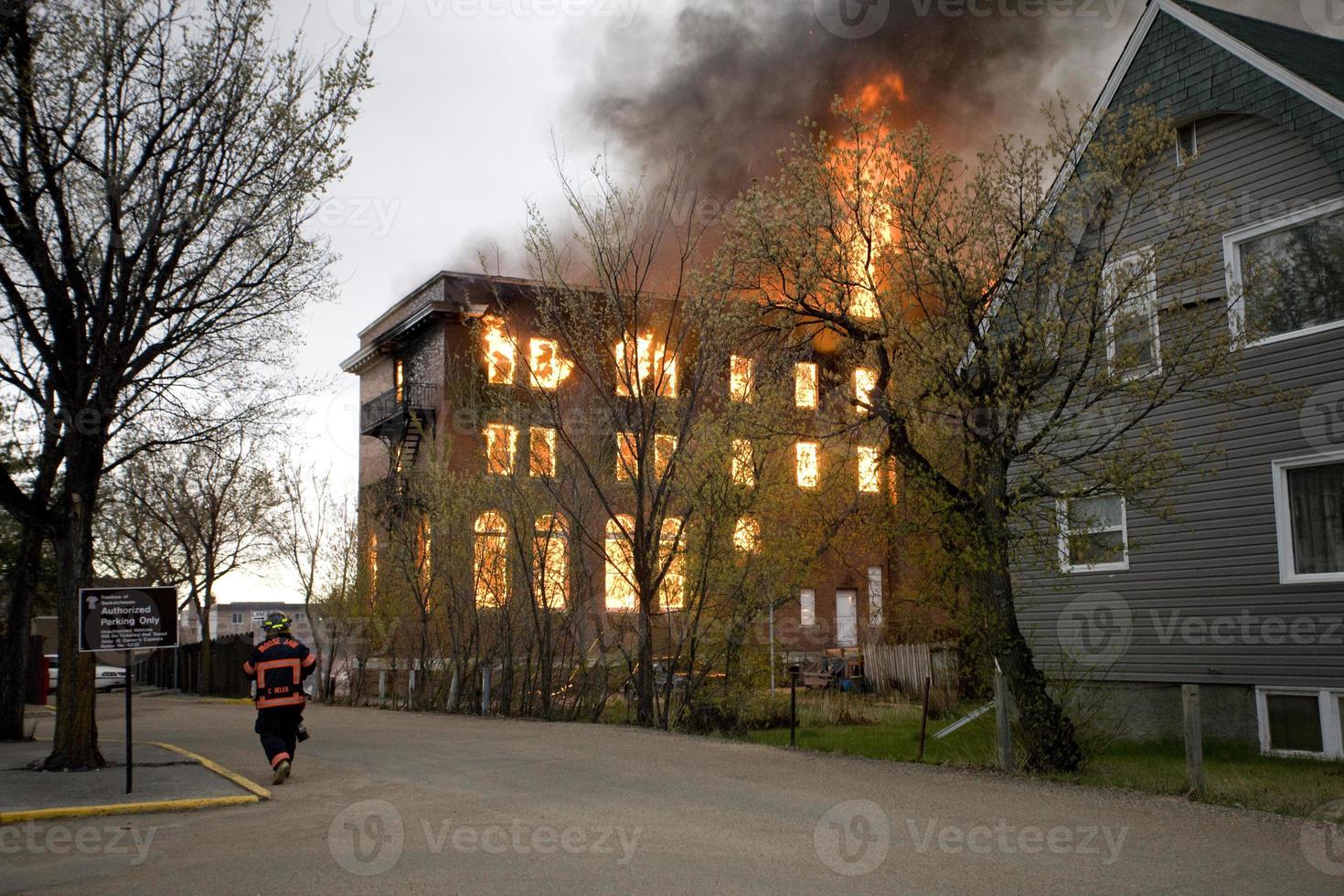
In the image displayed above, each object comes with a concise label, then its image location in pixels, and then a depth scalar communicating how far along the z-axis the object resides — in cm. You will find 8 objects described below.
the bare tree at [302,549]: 3212
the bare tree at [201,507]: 3884
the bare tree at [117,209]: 1384
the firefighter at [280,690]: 1257
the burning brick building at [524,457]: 2002
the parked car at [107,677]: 4850
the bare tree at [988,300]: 1269
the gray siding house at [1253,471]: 1555
